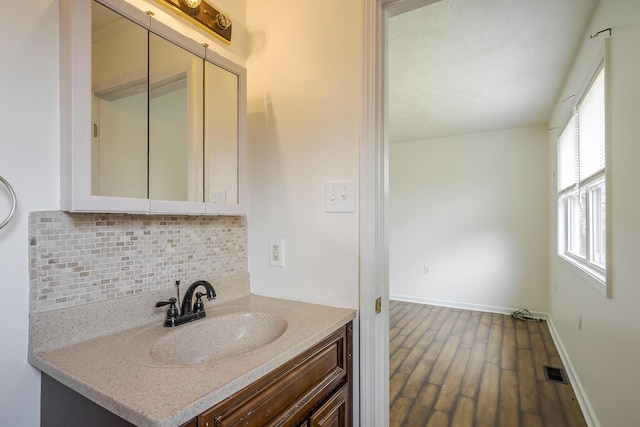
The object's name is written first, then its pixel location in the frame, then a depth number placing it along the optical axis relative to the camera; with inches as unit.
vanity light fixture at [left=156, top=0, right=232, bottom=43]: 46.8
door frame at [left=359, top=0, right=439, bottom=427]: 47.7
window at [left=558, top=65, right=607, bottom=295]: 78.1
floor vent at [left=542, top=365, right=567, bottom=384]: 98.1
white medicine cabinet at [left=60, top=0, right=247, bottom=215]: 34.2
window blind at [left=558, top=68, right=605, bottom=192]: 77.8
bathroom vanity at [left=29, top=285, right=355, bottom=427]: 25.5
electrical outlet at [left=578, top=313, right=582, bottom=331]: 90.4
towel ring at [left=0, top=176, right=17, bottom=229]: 30.1
